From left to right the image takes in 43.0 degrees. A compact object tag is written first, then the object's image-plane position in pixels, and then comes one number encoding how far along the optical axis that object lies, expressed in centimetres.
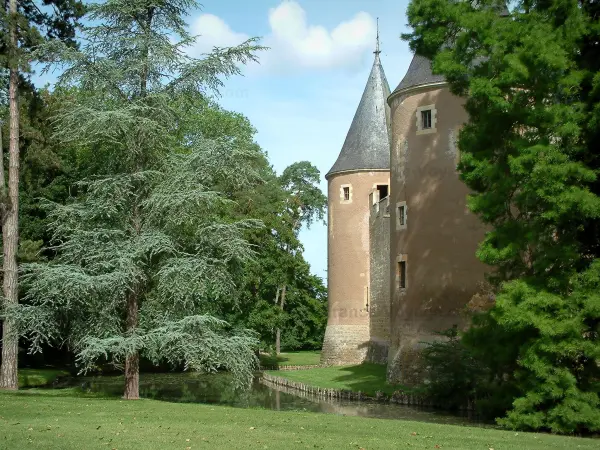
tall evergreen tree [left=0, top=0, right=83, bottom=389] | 1644
